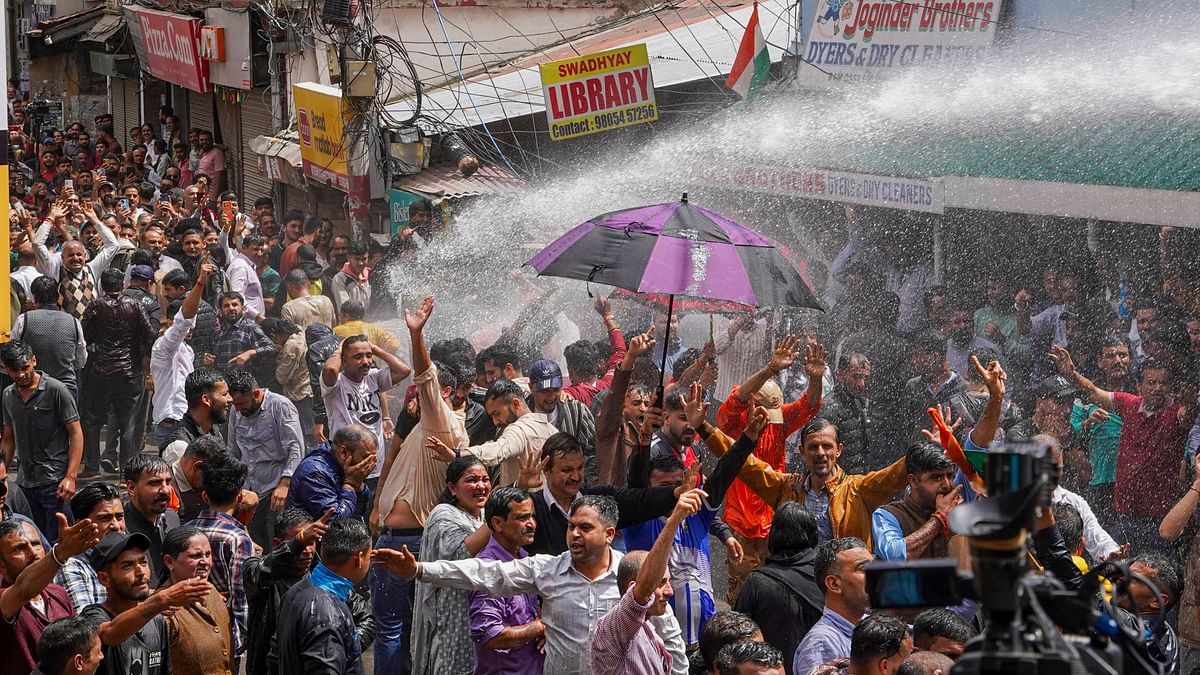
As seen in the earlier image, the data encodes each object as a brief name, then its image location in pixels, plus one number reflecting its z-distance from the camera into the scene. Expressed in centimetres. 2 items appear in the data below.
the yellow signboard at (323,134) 1428
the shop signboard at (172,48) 2159
